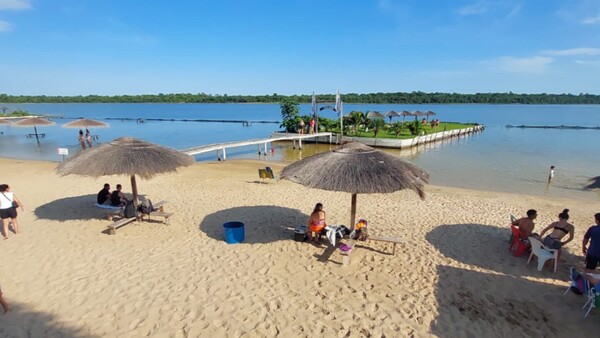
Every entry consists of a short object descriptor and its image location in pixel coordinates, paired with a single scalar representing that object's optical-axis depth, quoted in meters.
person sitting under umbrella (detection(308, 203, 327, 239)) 7.05
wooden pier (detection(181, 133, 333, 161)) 20.44
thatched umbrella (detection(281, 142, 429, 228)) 6.12
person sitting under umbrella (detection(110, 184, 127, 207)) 8.66
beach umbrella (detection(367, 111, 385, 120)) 32.09
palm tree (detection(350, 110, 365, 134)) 31.66
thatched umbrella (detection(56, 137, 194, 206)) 7.55
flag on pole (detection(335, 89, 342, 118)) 28.26
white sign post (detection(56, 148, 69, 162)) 15.94
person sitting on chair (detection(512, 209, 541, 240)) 6.75
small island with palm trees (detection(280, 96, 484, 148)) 29.75
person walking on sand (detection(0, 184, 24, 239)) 7.20
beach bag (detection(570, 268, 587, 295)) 5.27
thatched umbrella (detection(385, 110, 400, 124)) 37.53
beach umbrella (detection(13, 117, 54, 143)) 24.54
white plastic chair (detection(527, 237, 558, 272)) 6.20
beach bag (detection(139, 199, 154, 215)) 8.38
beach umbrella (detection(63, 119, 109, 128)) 21.02
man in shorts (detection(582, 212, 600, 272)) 5.59
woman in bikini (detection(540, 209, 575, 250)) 6.30
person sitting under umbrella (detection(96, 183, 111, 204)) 8.70
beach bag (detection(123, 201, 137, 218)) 8.14
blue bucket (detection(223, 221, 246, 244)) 7.28
